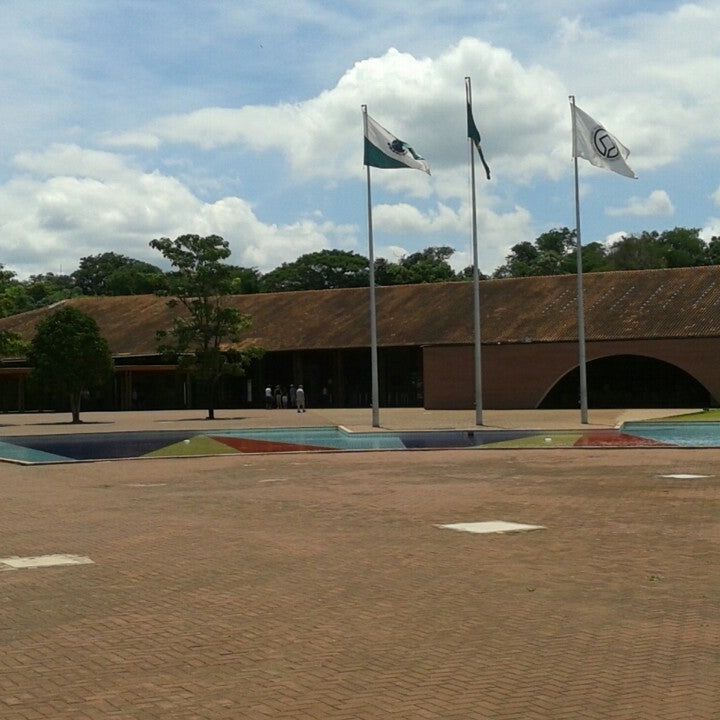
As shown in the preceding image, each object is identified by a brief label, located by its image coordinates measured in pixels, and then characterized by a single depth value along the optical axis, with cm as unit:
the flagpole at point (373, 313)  3772
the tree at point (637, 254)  10689
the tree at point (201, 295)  5328
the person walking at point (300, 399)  5538
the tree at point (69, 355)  4919
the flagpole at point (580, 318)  3859
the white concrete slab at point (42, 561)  1116
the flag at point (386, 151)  3478
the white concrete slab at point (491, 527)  1330
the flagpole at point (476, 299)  3753
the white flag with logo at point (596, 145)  3566
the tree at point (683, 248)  10741
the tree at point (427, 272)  10241
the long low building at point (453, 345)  5244
